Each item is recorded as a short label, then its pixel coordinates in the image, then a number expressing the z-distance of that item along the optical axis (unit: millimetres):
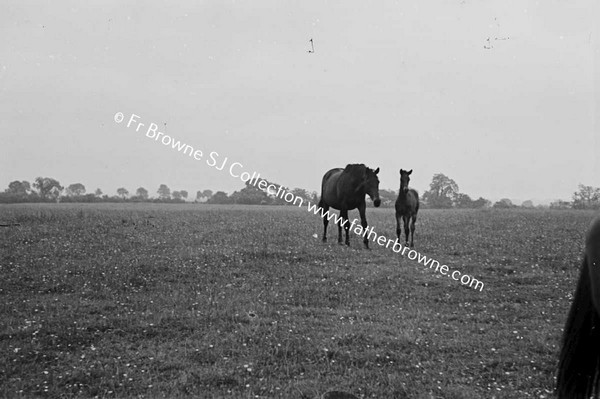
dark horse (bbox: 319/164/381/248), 18328
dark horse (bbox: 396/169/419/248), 17492
